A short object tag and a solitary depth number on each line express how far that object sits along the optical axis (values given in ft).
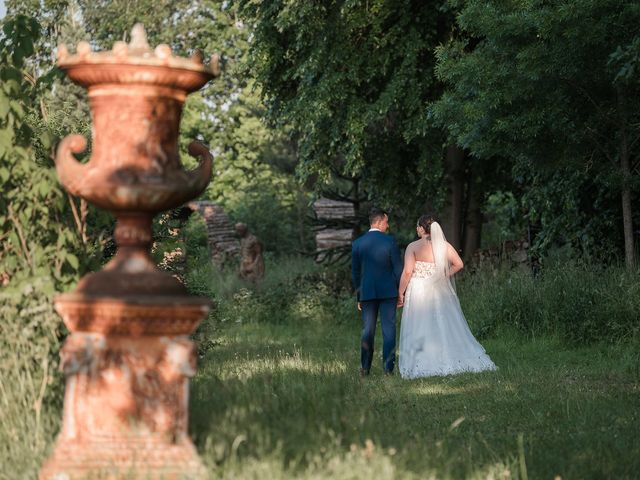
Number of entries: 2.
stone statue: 87.25
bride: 43.65
